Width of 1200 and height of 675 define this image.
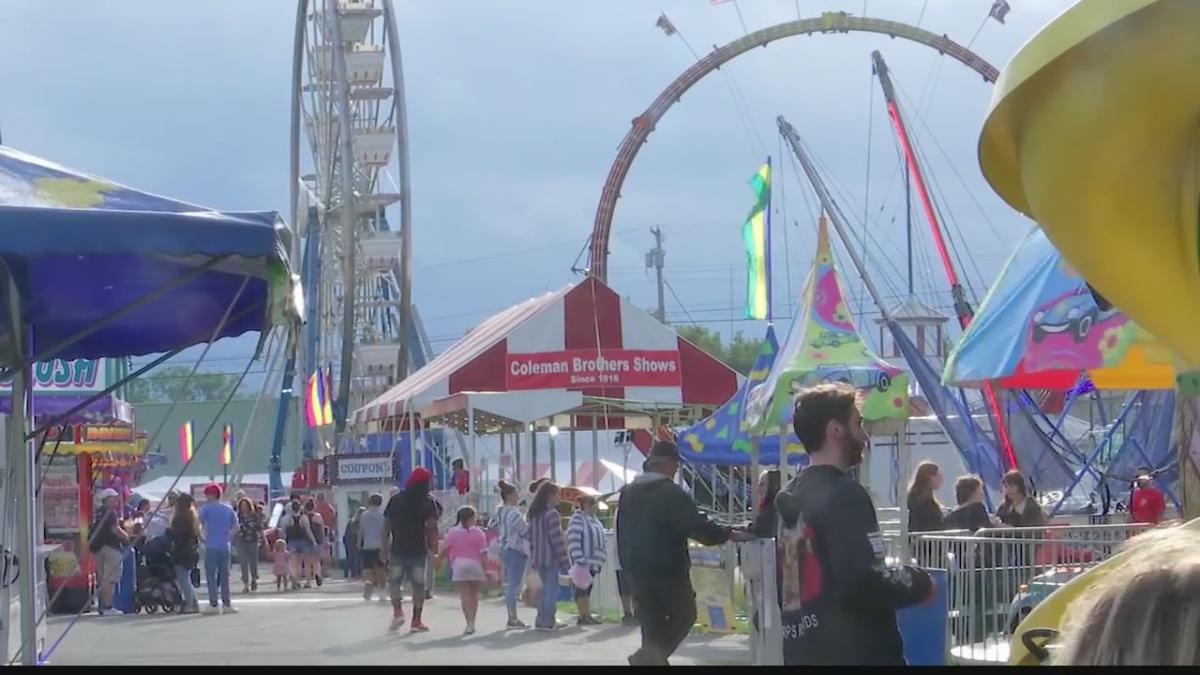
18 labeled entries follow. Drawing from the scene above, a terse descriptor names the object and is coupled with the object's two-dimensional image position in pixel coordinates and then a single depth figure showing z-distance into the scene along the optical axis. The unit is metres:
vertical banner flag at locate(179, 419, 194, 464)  54.92
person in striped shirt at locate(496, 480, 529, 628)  17.30
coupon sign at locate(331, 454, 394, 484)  28.95
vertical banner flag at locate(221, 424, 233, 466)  41.12
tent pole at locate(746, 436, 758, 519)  17.86
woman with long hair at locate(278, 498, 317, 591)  25.81
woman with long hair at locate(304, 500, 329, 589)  26.42
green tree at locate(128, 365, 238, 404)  117.34
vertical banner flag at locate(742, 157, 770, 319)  20.94
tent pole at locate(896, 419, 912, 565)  10.39
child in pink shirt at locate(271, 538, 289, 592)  25.55
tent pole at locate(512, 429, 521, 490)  25.80
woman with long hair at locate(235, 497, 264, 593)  24.09
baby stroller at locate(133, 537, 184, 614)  20.36
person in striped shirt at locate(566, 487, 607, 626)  17.05
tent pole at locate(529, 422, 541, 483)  24.54
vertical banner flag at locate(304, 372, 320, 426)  41.75
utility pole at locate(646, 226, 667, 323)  94.50
